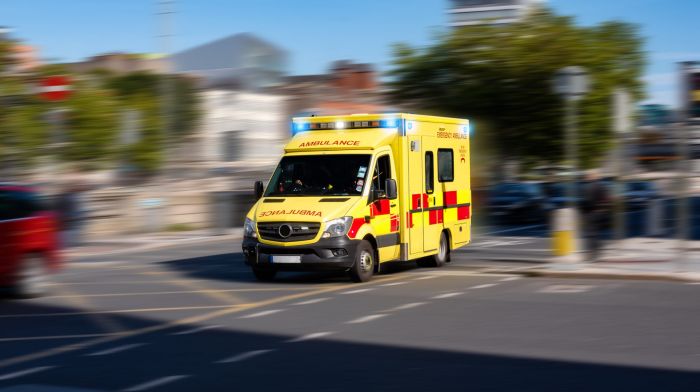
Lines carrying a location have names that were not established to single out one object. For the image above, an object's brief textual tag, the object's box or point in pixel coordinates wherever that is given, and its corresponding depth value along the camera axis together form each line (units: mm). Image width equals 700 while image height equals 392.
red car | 14320
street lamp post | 18734
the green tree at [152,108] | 61991
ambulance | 15938
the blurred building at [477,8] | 170250
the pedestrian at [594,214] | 21234
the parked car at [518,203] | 35625
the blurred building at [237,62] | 102000
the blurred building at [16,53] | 44438
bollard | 19328
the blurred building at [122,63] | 110750
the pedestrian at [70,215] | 30072
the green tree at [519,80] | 42406
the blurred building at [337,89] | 91750
